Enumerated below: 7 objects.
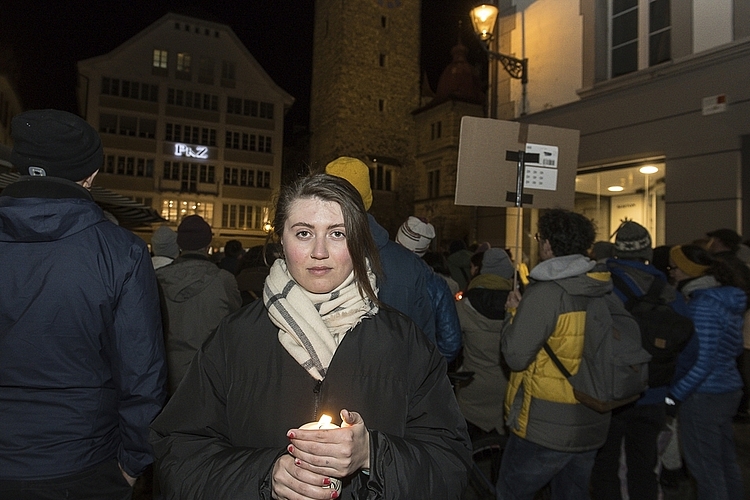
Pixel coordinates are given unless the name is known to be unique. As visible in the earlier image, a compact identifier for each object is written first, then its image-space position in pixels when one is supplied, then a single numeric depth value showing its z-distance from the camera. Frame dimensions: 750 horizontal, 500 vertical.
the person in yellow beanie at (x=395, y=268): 2.90
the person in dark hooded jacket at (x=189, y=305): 4.04
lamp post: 8.40
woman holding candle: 1.50
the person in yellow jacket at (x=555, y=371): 2.93
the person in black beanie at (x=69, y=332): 1.91
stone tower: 32.12
